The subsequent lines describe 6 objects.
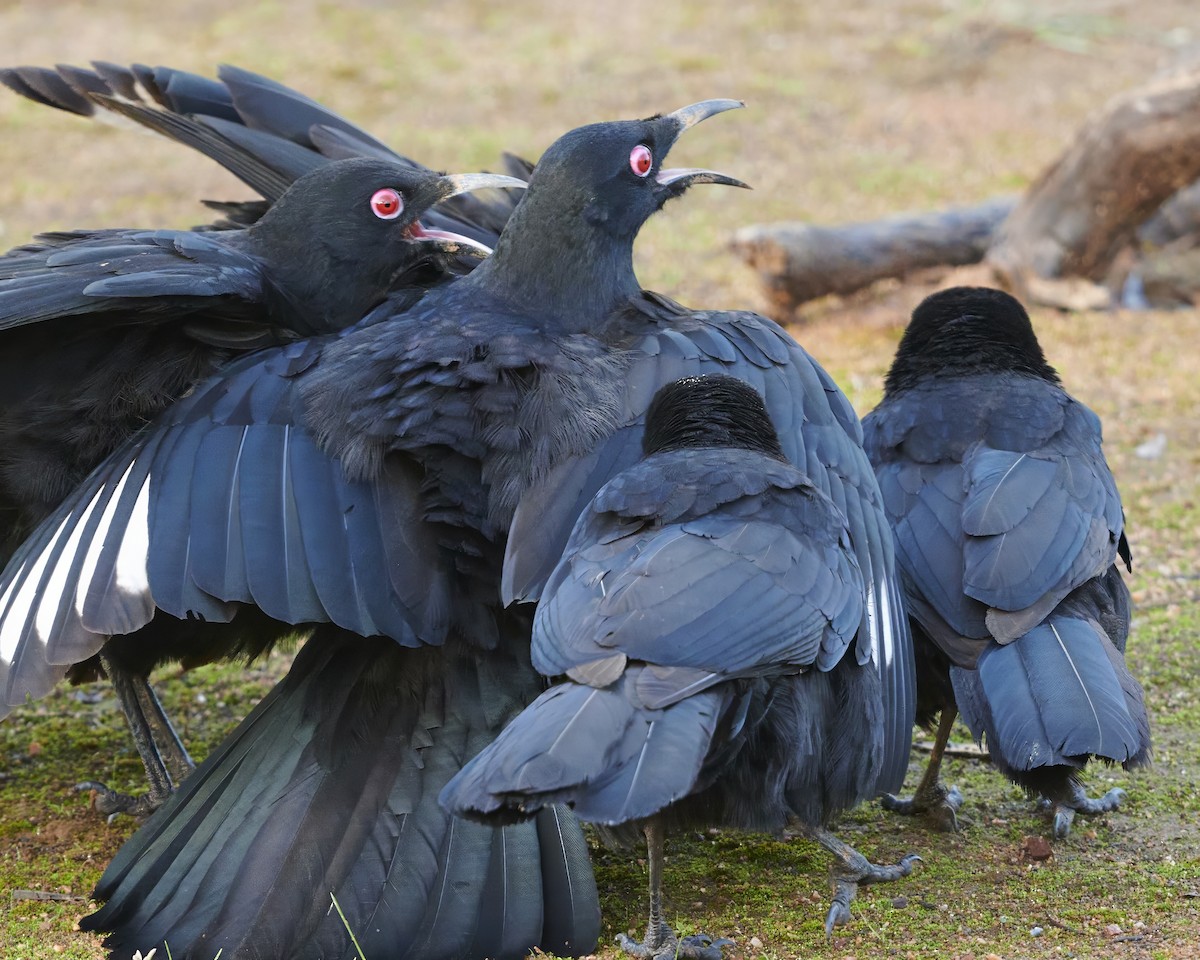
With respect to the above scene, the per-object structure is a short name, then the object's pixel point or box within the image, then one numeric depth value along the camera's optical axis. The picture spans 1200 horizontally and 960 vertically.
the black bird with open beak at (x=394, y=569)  7.09
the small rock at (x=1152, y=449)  14.05
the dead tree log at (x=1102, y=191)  17.23
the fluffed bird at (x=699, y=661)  5.87
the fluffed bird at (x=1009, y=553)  7.16
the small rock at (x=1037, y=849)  7.99
